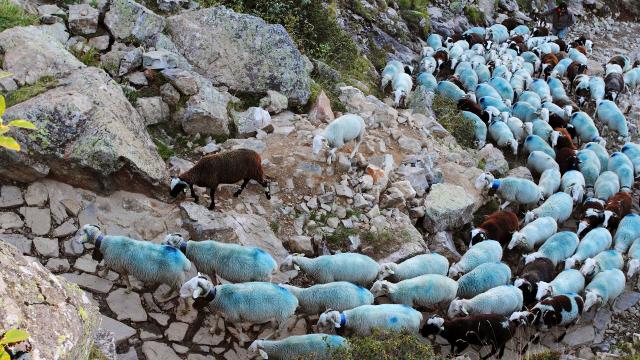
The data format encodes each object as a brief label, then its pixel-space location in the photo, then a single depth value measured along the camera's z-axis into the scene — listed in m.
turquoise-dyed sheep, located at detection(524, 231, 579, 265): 9.40
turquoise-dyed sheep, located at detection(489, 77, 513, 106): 14.19
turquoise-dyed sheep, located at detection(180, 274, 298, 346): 6.57
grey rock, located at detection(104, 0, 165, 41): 9.66
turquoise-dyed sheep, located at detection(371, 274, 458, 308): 7.62
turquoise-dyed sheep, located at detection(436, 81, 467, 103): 13.56
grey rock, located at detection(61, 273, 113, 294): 6.59
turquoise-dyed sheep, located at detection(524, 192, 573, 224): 10.32
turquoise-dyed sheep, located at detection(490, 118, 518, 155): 12.40
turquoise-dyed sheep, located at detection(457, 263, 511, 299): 8.25
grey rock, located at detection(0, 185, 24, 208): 7.01
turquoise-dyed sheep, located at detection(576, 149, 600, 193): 11.75
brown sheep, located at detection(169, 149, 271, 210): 7.88
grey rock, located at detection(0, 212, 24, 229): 6.80
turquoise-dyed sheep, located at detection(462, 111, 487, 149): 12.34
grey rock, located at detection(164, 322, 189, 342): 6.42
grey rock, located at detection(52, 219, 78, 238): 6.98
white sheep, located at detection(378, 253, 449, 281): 7.94
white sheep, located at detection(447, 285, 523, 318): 7.79
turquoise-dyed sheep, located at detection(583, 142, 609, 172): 12.35
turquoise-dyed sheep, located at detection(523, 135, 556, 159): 12.26
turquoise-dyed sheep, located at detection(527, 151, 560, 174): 11.74
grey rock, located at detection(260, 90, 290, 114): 9.95
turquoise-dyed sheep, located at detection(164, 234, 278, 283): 7.05
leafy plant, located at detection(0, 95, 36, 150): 2.22
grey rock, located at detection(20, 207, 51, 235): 6.91
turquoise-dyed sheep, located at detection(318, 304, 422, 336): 6.82
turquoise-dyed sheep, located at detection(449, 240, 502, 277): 8.61
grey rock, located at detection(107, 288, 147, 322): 6.43
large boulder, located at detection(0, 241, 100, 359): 3.50
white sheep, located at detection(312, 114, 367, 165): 8.95
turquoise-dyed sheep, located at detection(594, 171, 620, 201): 11.37
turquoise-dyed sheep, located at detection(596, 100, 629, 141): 13.80
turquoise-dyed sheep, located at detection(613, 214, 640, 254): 10.04
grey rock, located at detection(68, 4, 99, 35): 9.39
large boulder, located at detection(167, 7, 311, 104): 10.19
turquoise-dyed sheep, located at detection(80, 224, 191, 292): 6.64
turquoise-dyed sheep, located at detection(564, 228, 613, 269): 9.39
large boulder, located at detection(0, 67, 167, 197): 7.13
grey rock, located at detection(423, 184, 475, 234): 9.27
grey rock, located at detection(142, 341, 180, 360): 6.14
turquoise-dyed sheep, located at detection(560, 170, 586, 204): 11.05
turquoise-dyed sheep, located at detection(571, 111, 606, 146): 13.22
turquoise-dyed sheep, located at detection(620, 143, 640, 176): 12.40
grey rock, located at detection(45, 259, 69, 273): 6.63
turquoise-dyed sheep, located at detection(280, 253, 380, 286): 7.57
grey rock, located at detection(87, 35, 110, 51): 9.43
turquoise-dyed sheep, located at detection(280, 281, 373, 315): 7.10
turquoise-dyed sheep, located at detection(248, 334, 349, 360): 6.30
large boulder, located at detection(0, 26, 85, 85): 7.90
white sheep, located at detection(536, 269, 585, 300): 8.45
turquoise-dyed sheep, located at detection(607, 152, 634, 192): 11.82
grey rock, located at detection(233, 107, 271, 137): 9.38
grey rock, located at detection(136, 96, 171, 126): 8.81
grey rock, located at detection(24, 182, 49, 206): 7.13
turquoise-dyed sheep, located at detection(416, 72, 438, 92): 13.61
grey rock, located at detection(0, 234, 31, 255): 6.66
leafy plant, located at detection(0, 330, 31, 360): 2.17
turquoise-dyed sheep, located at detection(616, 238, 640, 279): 9.45
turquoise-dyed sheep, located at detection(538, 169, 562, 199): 11.08
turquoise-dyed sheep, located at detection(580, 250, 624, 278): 9.15
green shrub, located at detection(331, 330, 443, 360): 5.92
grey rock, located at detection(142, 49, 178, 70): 9.33
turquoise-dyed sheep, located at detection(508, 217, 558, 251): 9.52
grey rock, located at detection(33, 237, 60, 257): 6.74
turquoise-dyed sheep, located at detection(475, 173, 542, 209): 10.50
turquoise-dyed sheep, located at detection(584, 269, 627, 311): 8.59
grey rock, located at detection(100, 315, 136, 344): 6.14
